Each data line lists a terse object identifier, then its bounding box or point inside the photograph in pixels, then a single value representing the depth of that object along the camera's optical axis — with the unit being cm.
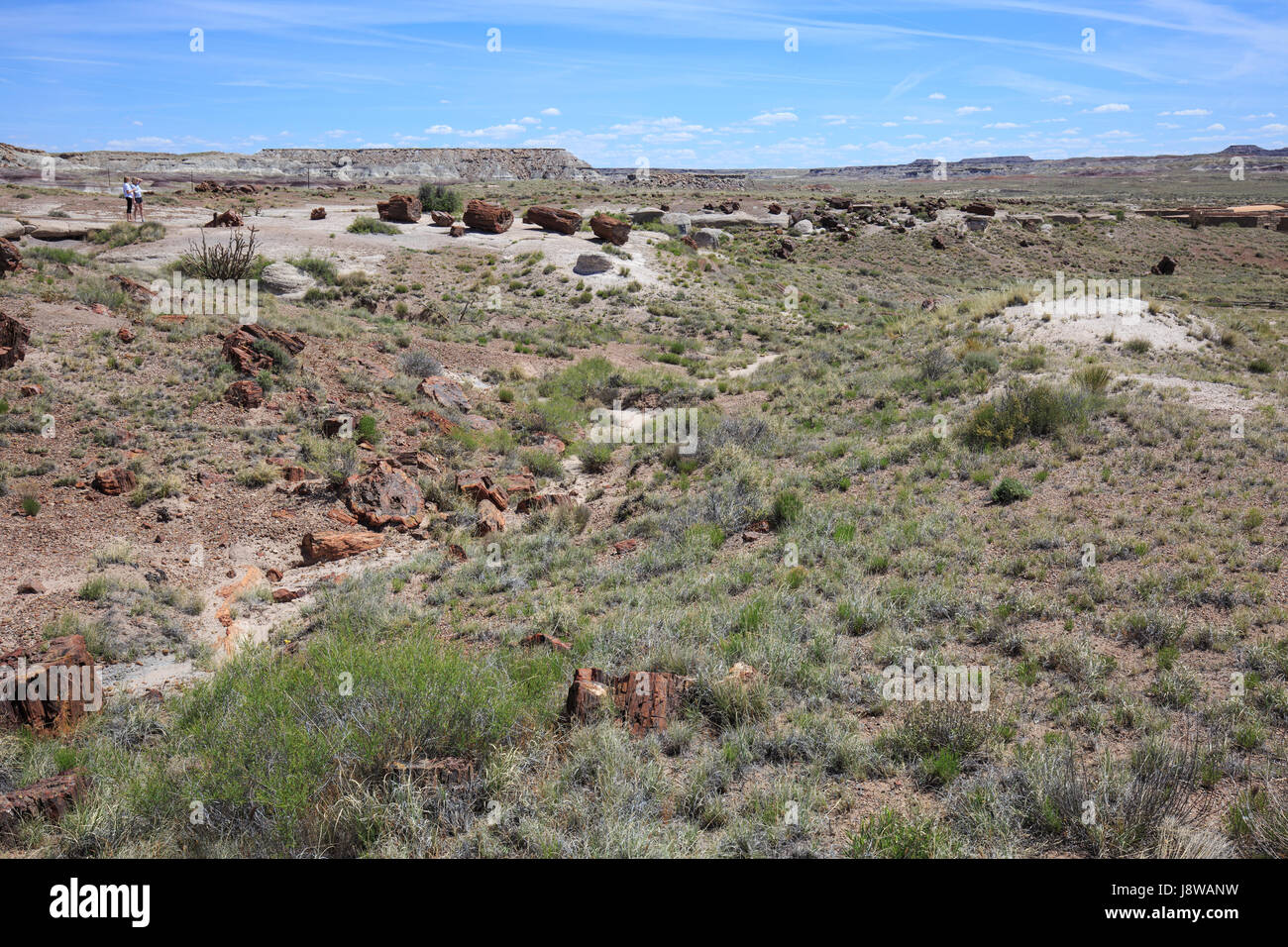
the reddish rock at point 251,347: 1399
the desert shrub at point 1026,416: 1062
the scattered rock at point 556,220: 3341
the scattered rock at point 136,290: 1617
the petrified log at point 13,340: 1219
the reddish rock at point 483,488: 1197
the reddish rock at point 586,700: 511
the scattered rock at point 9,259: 1560
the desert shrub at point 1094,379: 1155
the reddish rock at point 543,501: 1178
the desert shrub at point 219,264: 1914
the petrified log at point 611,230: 3203
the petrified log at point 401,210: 3497
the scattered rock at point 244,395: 1322
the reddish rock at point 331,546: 1021
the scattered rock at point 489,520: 1085
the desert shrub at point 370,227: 3069
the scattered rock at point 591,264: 2802
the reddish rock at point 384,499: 1122
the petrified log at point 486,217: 3303
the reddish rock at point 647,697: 515
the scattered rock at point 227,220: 2919
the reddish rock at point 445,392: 1535
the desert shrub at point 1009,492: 898
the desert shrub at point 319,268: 2330
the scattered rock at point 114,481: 1039
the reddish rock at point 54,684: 588
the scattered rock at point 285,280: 2188
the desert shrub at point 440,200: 4094
